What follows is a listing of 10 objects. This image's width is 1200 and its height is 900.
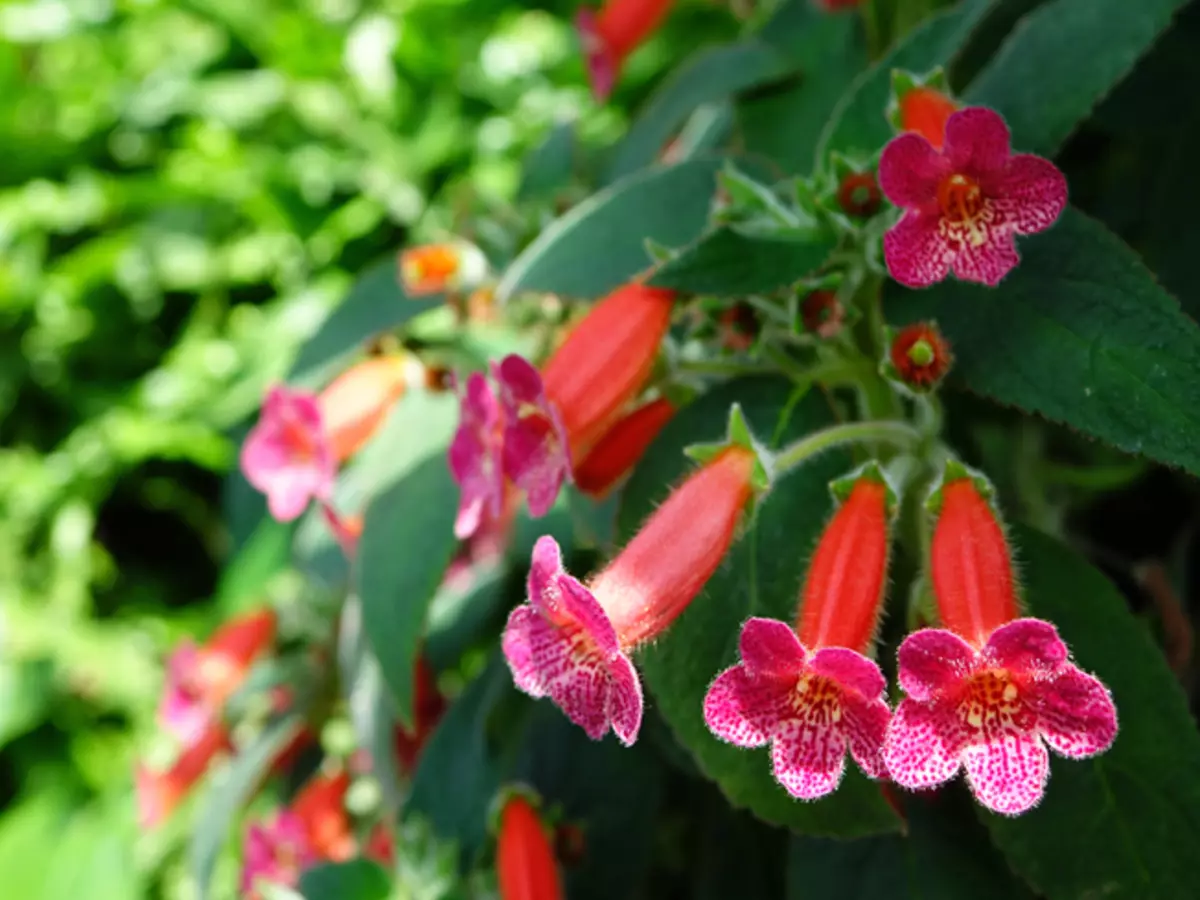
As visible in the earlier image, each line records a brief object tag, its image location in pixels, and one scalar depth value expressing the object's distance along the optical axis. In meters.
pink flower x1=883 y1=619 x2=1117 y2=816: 0.19
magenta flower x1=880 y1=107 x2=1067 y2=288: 0.21
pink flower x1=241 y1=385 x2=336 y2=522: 0.28
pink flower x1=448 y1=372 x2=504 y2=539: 0.23
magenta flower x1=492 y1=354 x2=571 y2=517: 0.22
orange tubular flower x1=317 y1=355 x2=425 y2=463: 0.30
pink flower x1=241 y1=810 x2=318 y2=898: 0.32
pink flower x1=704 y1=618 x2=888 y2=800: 0.19
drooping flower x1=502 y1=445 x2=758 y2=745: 0.20
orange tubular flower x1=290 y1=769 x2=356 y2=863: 0.33
